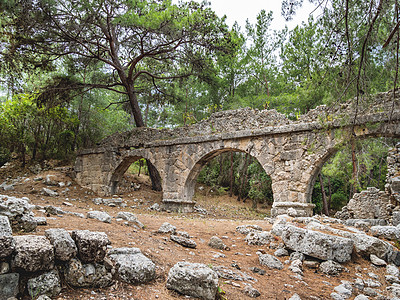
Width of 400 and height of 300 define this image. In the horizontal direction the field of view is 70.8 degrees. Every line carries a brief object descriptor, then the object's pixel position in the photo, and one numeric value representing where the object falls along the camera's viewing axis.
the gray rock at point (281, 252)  4.21
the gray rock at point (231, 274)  3.09
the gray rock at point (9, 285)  1.90
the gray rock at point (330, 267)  3.63
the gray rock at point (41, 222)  3.23
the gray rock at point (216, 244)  4.38
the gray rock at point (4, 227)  2.19
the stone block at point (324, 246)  3.85
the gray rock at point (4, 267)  1.96
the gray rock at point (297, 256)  3.95
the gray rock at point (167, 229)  4.53
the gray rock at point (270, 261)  3.71
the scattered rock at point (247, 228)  5.66
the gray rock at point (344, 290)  3.04
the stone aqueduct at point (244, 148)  7.48
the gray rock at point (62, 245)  2.28
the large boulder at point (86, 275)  2.26
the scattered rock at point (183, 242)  4.02
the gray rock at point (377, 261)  3.95
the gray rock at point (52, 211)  4.34
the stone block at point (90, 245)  2.40
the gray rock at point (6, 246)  1.97
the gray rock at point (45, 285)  2.02
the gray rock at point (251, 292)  2.73
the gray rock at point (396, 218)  5.71
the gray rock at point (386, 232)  4.74
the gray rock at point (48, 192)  10.25
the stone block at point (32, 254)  2.04
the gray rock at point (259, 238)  4.82
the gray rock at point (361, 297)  2.89
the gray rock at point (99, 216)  4.45
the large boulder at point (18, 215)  2.79
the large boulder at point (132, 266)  2.48
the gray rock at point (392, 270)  3.69
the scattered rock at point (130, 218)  4.82
